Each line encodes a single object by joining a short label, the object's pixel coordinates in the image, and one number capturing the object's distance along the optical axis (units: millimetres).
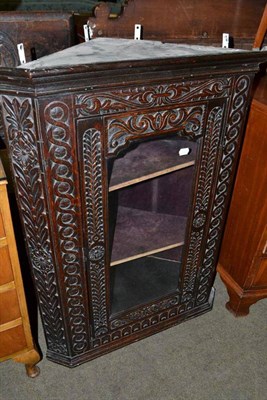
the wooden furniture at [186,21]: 1414
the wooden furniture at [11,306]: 1195
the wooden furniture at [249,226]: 1522
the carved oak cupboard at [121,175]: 1008
